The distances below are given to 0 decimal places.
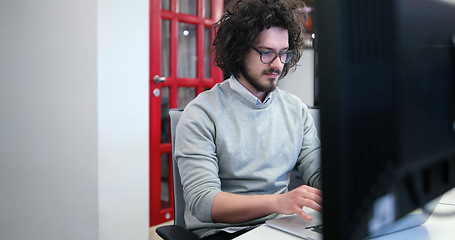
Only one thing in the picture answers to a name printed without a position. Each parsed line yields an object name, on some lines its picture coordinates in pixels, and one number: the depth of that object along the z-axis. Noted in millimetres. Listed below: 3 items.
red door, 2490
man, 1017
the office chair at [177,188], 1131
